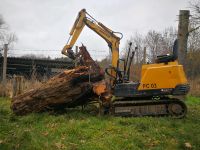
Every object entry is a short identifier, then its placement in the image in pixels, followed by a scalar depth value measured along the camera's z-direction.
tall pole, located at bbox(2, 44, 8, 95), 9.06
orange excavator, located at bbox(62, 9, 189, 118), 5.62
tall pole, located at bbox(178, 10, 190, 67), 7.63
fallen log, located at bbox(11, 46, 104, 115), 5.79
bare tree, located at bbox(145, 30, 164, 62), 21.72
